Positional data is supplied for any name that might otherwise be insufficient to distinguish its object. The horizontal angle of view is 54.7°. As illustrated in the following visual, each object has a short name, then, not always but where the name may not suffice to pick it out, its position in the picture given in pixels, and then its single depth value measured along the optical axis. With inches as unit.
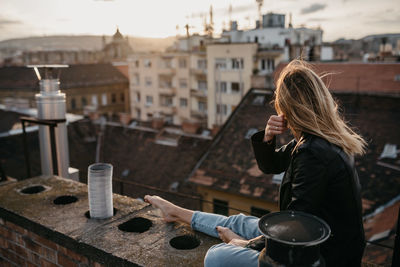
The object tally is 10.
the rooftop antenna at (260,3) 1328.7
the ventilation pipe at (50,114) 169.5
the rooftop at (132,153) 566.9
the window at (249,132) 607.7
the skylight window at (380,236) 398.7
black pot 62.1
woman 77.2
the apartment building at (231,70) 1277.1
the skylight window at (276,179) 506.3
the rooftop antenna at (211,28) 1784.0
